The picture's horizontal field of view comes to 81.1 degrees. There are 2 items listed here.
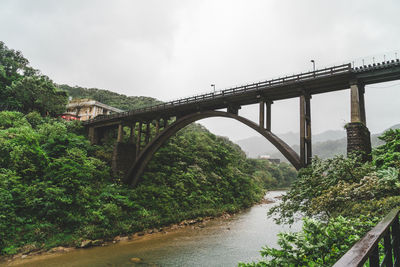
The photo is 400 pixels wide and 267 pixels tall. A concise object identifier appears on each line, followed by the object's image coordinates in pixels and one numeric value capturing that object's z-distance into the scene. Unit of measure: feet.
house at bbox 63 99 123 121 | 127.75
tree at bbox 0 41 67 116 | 95.40
